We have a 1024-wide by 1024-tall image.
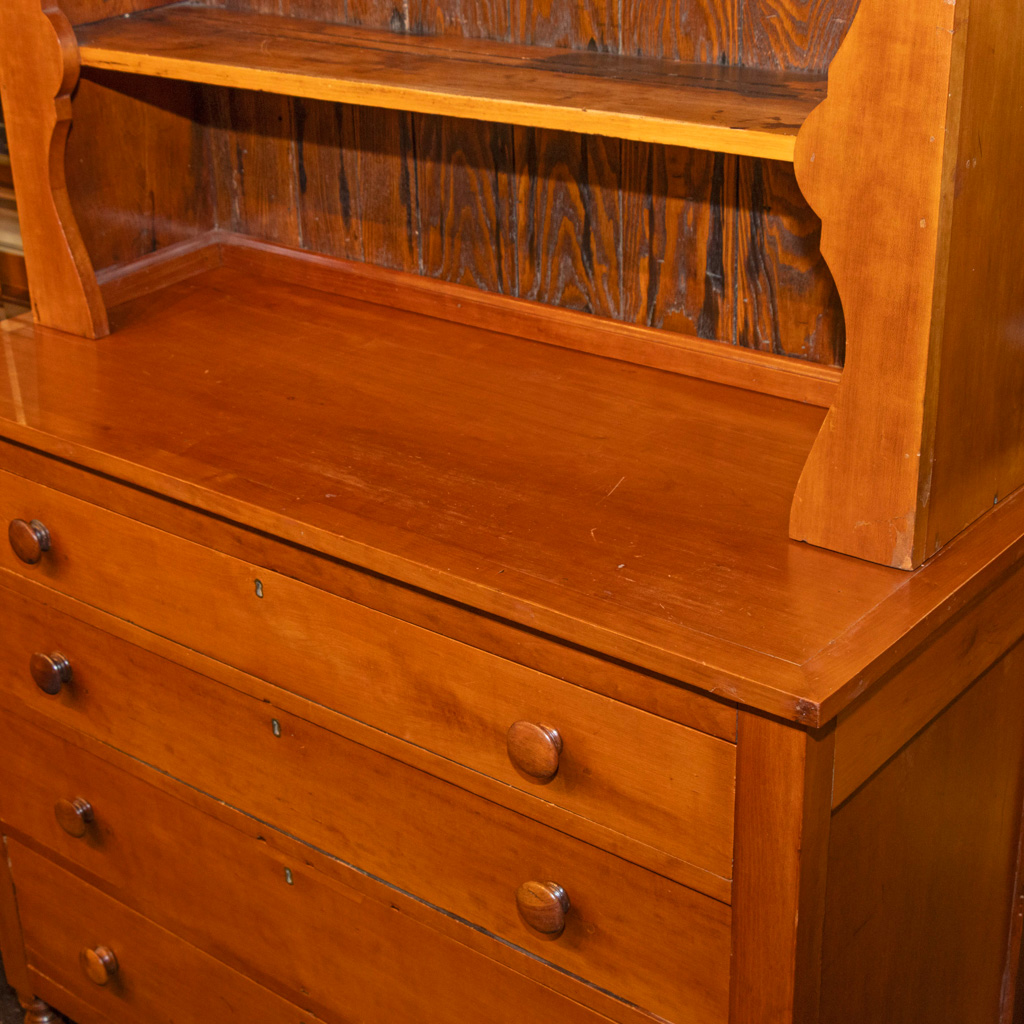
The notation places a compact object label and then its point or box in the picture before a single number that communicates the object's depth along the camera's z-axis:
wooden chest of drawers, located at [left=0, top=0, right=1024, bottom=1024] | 1.13
